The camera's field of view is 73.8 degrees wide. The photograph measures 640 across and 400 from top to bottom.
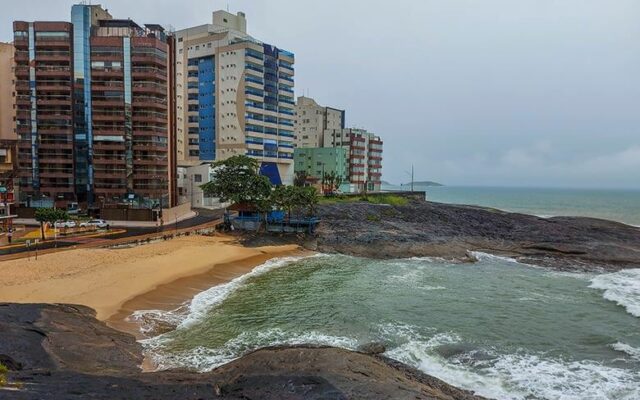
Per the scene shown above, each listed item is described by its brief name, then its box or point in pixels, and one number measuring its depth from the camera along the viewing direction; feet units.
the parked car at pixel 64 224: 175.63
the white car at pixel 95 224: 188.39
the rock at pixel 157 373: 43.13
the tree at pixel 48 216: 154.45
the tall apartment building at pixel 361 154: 483.51
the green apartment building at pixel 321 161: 453.99
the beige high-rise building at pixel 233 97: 335.26
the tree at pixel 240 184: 191.11
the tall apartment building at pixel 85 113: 235.61
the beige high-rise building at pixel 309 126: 494.18
